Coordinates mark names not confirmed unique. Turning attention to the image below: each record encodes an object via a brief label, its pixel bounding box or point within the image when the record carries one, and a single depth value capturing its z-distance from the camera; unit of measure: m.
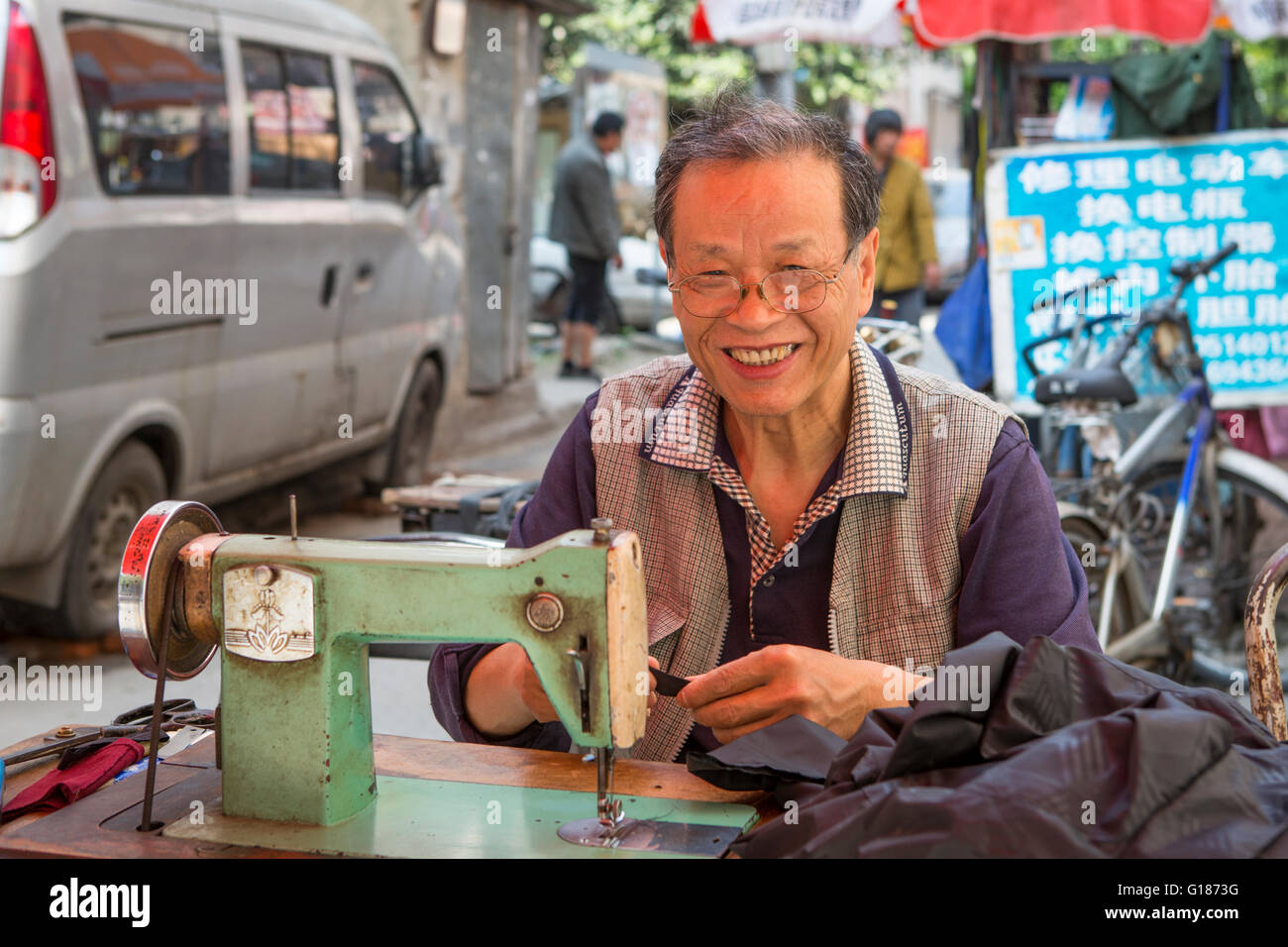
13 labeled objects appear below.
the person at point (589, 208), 9.78
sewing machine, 1.48
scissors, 1.66
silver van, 3.85
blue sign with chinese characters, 5.33
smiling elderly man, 1.78
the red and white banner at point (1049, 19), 5.09
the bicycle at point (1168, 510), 3.82
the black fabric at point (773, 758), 1.51
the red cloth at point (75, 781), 1.53
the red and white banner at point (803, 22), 5.69
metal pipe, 1.78
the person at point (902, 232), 7.58
